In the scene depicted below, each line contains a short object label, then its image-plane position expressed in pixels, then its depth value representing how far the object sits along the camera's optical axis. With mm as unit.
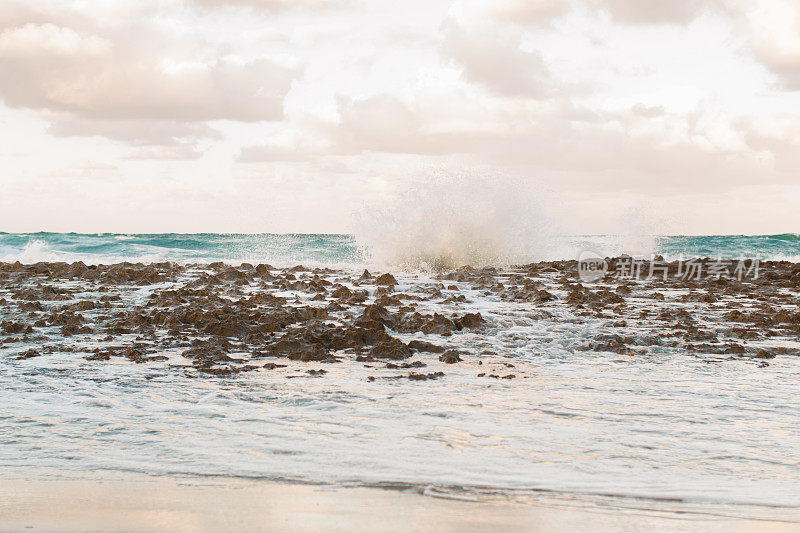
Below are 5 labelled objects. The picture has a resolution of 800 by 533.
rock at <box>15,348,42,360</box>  6496
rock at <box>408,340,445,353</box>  6926
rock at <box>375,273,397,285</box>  12745
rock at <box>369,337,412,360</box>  6538
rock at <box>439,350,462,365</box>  6414
